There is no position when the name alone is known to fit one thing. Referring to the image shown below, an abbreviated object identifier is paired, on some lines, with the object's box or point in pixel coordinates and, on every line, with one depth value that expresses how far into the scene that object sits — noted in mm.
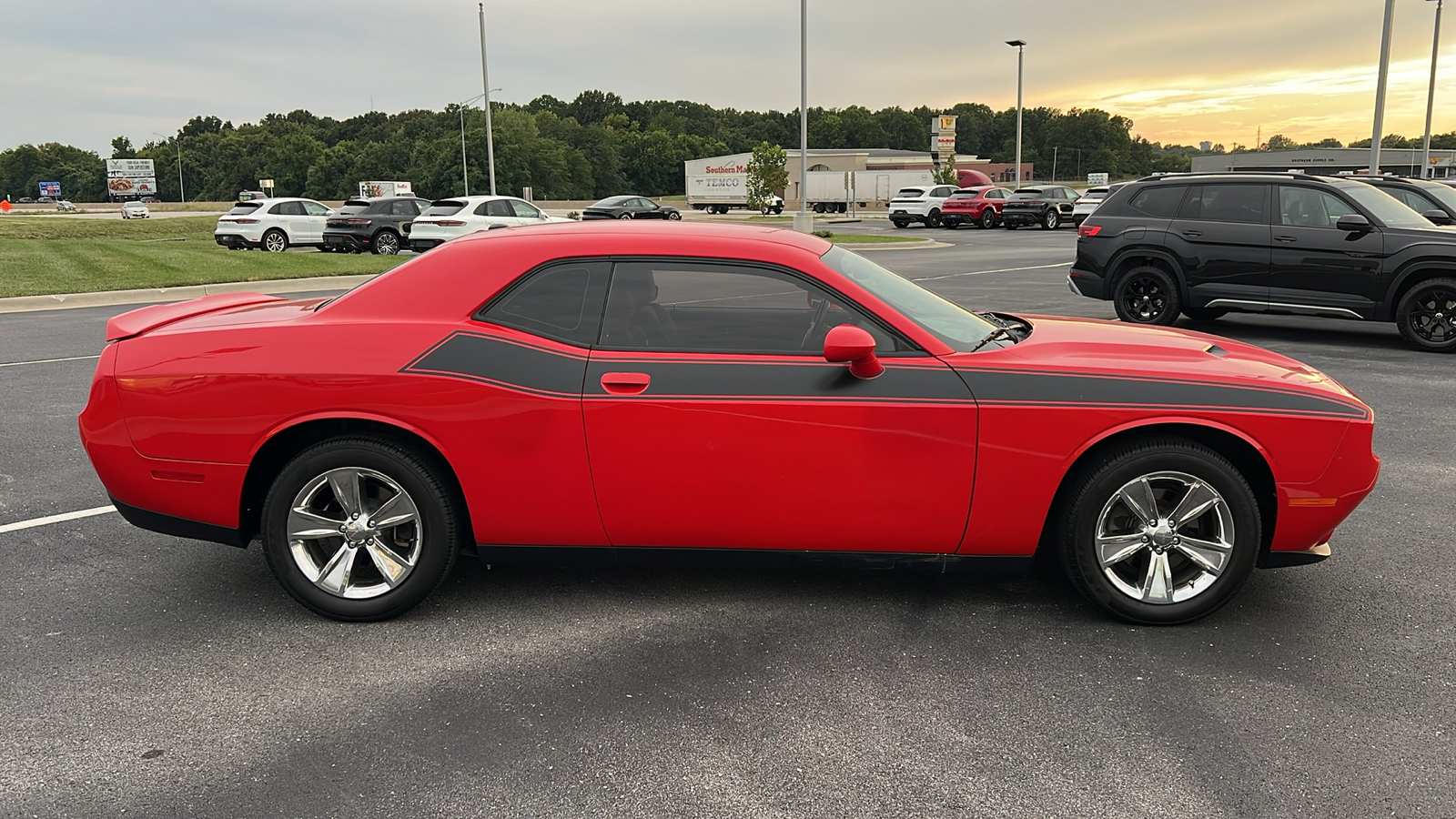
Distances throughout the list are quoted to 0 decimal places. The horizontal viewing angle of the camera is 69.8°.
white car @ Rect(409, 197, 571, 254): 24578
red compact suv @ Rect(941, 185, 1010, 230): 40219
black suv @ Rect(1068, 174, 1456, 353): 10555
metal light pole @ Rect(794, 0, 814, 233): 34094
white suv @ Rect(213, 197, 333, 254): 28234
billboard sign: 126938
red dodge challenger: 3869
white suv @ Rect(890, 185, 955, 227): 42031
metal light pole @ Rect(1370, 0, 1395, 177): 23922
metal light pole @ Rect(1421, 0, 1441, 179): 38719
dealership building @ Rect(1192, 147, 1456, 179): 98750
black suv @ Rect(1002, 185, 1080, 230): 38812
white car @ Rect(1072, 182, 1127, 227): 37219
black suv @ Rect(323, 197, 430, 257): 27094
